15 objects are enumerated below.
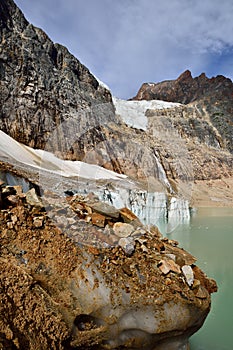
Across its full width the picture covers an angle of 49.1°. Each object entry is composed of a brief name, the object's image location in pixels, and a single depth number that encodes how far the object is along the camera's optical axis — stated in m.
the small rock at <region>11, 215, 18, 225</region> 2.60
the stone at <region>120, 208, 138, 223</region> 3.52
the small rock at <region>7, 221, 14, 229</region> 2.56
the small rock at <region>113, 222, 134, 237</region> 3.04
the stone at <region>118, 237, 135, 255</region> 2.83
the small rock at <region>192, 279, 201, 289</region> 2.79
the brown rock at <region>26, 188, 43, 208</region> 2.95
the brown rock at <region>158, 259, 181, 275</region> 2.76
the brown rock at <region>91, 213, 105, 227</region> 3.04
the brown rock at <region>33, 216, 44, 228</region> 2.68
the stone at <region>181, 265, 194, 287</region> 2.80
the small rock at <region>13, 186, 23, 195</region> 3.10
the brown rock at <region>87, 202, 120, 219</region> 3.39
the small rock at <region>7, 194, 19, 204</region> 2.82
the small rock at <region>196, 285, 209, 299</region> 2.73
